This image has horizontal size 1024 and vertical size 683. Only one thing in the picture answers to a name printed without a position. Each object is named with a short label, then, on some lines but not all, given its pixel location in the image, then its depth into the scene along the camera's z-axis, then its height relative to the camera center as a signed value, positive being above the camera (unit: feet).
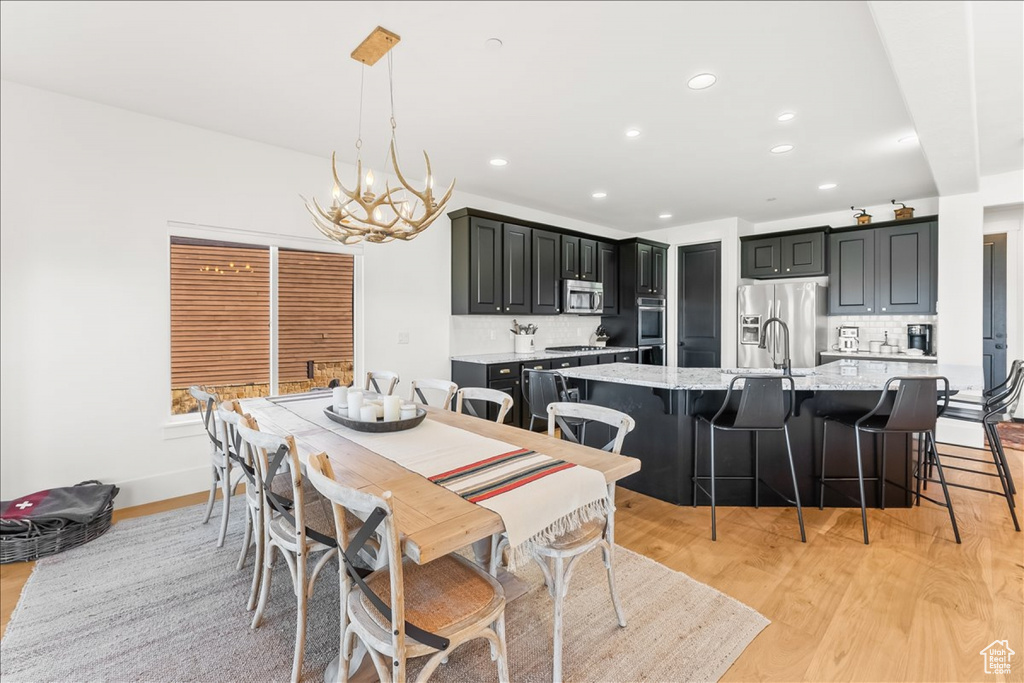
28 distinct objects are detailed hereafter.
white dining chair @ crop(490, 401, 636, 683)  5.09 -2.59
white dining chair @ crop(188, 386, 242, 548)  8.15 -2.22
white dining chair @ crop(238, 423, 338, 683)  5.08 -2.41
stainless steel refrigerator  17.52 +0.76
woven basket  7.78 -3.66
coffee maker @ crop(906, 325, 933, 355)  16.29 -0.02
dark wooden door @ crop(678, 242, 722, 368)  20.49 +1.54
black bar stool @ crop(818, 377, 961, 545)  8.35 -1.48
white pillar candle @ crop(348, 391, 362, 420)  7.21 -1.07
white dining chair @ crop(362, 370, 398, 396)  10.14 -0.89
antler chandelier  7.17 +2.15
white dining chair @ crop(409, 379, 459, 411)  9.27 -1.01
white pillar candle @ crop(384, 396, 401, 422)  7.16 -1.14
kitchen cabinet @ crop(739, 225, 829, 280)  18.19 +3.55
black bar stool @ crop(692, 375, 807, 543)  8.41 -1.35
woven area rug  5.39 -3.97
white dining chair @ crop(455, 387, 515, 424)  8.00 -1.11
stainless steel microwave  18.44 +1.75
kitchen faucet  9.46 -0.63
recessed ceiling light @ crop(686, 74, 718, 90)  8.31 +4.90
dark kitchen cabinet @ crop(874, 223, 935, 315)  15.97 +2.49
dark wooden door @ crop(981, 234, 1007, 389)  17.10 +1.05
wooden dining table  3.76 -1.57
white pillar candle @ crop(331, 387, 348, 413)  8.01 -1.06
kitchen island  9.64 -2.36
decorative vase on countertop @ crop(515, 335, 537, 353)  17.67 -0.20
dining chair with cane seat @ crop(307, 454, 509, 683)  3.66 -2.51
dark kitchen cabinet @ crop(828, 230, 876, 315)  17.22 +2.56
